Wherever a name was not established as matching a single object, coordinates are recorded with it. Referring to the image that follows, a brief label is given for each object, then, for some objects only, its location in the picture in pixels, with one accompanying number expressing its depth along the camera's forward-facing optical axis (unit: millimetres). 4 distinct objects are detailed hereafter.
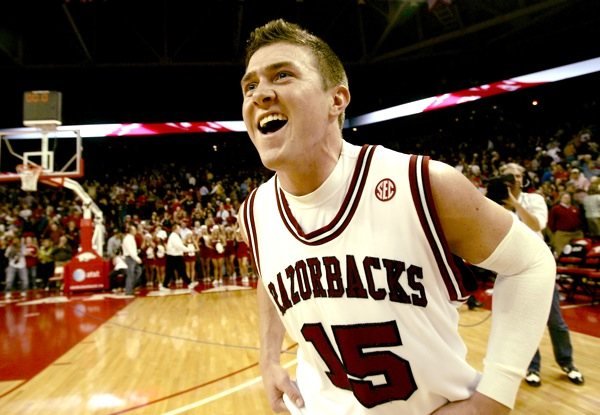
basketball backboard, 17516
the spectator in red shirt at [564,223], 7707
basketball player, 1010
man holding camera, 3307
